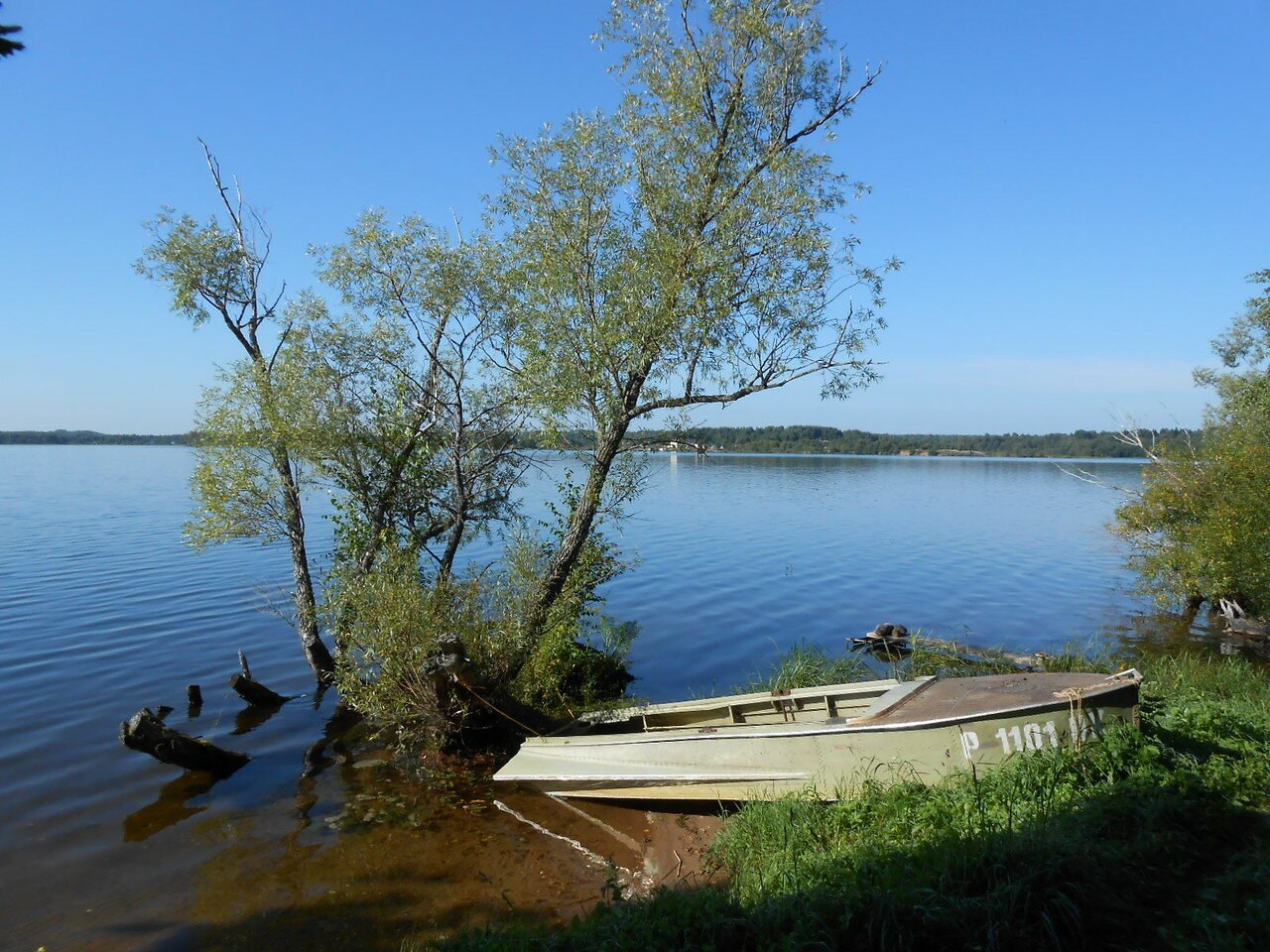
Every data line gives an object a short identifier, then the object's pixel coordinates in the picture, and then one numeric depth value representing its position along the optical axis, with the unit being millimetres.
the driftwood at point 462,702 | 10945
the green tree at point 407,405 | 13836
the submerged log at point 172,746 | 10234
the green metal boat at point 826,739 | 7547
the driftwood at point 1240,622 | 17641
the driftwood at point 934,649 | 14539
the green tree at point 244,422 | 13555
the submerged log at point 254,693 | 13484
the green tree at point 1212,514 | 17219
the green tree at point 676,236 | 11641
